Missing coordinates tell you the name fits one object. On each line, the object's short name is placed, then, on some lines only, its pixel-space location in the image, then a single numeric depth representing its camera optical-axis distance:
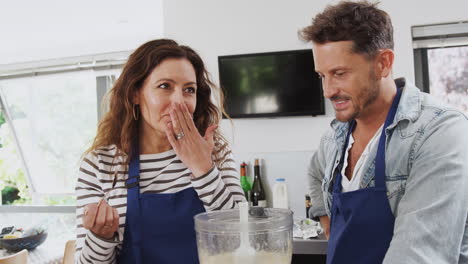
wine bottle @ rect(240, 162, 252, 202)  3.10
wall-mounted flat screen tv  3.05
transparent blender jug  0.72
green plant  4.86
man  0.86
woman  1.15
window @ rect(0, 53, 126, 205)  4.53
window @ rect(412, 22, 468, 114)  2.98
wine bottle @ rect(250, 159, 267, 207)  3.13
